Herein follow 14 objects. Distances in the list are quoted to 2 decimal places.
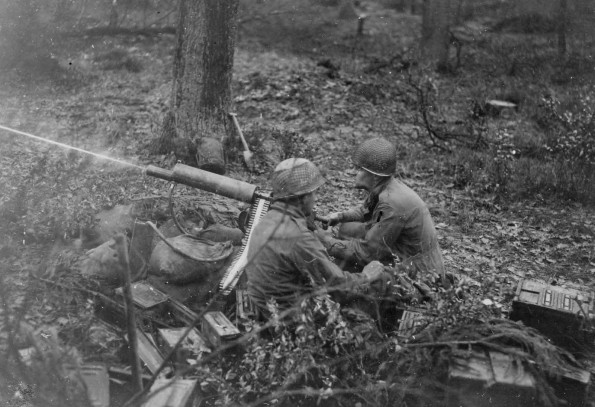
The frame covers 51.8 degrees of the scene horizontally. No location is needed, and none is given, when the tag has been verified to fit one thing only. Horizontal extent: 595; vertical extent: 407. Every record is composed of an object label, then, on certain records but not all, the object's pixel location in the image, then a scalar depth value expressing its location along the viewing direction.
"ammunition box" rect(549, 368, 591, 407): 4.26
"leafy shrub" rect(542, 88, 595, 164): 9.63
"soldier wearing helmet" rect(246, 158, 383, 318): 4.81
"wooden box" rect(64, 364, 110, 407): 4.19
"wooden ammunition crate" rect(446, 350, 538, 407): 4.19
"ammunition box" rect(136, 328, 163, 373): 4.72
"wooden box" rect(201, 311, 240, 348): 4.68
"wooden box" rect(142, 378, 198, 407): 3.98
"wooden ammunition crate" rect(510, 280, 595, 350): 4.83
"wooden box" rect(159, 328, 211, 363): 4.62
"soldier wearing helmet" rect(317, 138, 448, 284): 5.64
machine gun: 5.94
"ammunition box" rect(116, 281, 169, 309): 5.45
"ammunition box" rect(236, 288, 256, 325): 4.93
